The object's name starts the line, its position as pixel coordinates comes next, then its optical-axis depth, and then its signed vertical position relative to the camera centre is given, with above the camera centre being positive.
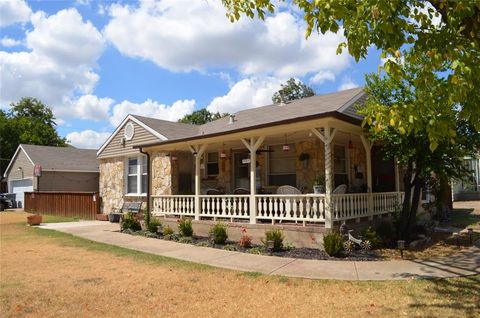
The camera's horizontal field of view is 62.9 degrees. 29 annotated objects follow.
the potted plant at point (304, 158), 13.21 +0.97
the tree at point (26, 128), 47.41 +8.39
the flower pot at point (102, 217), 18.86 -1.25
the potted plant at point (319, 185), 10.63 +0.05
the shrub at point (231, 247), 10.25 -1.56
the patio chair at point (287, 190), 10.98 -0.08
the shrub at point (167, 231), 12.63 -1.33
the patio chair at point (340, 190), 10.69 -0.10
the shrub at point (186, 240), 11.62 -1.50
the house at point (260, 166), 10.31 +0.85
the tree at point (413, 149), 9.66 +0.88
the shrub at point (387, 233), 10.45 -1.29
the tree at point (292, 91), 46.62 +11.56
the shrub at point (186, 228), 12.07 -1.19
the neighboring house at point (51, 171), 28.72 +1.62
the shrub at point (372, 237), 9.71 -1.29
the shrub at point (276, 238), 9.59 -1.25
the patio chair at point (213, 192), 14.51 -0.12
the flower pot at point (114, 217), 17.81 -1.19
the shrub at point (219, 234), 10.91 -1.26
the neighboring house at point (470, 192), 26.84 -0.57
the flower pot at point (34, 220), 16.94 -1.19
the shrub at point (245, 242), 10.36 -1.42
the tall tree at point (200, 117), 57.78 +10.74
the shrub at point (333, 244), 8.80 -1.29
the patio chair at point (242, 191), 13.51 -0.10
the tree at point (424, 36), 4.04 +1.71
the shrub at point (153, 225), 13.18 -1.17
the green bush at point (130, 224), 14.12 -1.20
